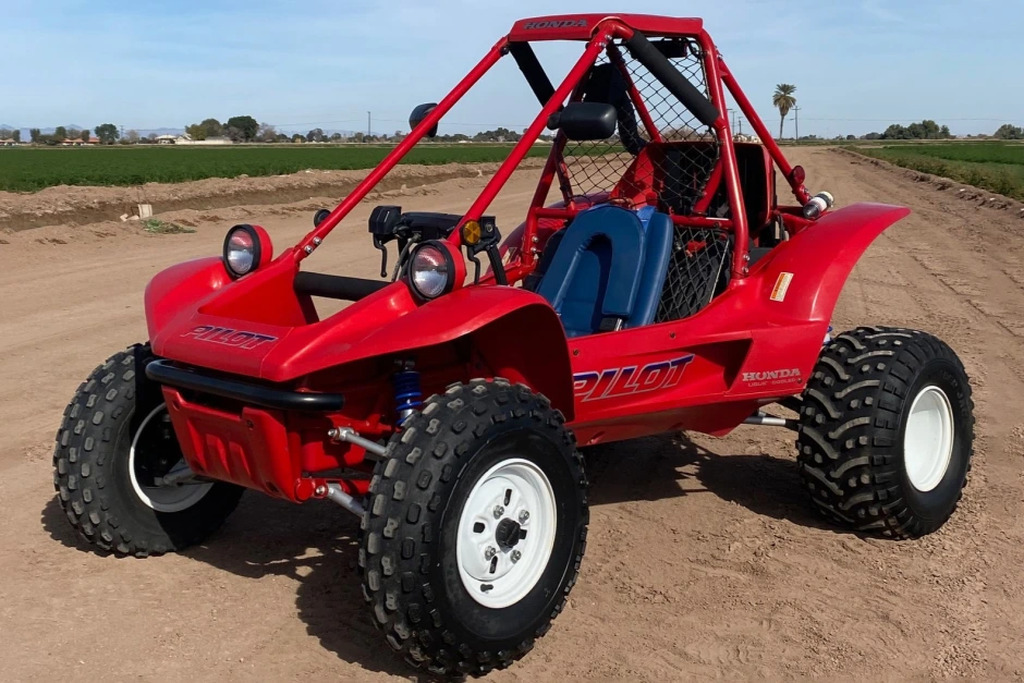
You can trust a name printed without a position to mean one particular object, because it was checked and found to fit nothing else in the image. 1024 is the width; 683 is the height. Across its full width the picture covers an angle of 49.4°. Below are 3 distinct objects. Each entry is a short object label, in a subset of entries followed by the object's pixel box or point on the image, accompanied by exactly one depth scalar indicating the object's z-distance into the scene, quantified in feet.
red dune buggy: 10.69
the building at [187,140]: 379.35
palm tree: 449.48
